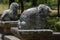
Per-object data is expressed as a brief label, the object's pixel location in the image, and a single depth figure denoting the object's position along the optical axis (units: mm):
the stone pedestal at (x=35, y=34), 6704
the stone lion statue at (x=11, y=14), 10805
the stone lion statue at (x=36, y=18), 7301
